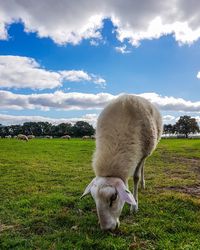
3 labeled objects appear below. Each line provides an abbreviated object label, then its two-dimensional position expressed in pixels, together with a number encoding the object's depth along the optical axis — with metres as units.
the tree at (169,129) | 108.40
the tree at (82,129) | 87.81
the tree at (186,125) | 98.30
